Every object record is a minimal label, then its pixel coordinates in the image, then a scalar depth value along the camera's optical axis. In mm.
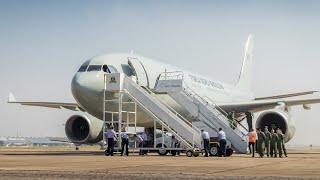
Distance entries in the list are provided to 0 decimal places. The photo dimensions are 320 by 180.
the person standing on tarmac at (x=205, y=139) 18312
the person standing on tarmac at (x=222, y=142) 18469
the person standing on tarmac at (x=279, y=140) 18883
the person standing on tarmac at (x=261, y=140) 18250
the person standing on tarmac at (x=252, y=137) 19031
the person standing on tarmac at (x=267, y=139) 19016
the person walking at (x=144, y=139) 19906
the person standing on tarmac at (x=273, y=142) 18875
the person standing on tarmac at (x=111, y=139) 17594
